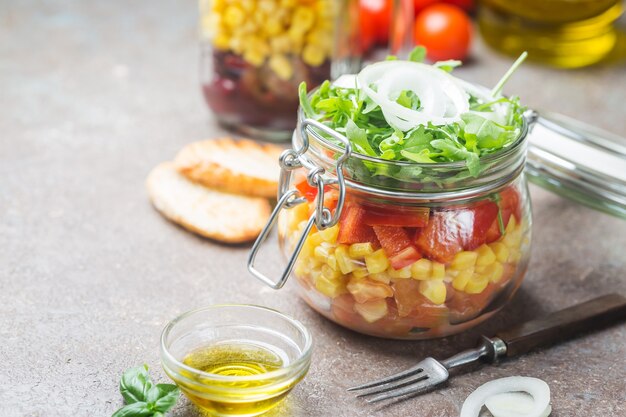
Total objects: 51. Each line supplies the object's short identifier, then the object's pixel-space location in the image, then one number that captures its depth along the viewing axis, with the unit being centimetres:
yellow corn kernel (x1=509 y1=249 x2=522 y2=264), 73
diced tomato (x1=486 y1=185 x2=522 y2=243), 72
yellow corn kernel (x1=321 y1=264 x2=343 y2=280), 72
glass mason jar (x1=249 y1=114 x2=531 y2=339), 70
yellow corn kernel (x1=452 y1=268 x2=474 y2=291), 71
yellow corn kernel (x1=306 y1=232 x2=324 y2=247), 72
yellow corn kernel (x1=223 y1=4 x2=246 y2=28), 87
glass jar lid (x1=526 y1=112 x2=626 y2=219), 78
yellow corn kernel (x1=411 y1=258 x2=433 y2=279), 70
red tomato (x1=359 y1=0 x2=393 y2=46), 105
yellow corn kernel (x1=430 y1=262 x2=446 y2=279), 70
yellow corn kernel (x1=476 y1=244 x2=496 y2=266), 71
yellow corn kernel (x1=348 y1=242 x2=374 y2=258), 70
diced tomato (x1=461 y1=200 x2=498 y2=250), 71
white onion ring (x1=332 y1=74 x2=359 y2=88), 75
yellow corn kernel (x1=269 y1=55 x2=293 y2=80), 89
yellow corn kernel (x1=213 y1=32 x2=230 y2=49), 89
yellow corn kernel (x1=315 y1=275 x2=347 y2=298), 72
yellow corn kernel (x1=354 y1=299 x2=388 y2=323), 71
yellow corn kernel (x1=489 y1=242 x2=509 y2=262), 72
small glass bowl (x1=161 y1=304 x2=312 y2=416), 67
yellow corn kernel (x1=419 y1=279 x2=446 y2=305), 71
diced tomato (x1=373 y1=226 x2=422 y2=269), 70
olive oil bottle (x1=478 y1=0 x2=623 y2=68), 103
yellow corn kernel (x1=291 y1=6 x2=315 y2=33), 88
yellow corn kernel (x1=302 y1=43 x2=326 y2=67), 89
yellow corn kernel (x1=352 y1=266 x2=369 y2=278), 71
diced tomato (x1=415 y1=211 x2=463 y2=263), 70
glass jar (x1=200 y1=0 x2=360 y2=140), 88
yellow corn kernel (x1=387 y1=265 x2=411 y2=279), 70
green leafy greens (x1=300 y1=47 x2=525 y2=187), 70
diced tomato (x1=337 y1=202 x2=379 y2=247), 71
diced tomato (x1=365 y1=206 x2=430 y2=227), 70
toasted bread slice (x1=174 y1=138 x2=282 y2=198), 84
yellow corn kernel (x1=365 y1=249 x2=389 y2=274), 70
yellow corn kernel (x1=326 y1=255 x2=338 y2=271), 71
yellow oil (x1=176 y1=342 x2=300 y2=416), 67
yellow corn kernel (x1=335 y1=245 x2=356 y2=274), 71
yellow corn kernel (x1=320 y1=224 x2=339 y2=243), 71
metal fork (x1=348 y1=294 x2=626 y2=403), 71
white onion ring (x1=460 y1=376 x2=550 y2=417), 69
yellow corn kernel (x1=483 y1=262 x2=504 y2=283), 72
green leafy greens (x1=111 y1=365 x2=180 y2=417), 67
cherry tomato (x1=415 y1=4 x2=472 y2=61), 104
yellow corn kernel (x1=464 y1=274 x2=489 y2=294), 72
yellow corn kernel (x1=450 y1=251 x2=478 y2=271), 71
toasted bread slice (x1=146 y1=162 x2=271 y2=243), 82
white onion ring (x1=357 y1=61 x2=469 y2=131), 71
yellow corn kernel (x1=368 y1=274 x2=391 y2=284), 71
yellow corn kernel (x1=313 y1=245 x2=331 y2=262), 71
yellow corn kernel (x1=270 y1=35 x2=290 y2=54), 88
